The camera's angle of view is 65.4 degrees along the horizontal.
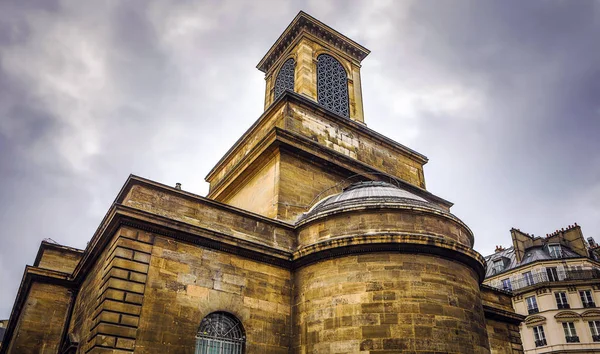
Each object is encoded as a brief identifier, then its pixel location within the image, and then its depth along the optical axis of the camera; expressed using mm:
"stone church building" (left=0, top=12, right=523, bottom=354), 11445
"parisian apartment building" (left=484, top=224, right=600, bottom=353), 31109
